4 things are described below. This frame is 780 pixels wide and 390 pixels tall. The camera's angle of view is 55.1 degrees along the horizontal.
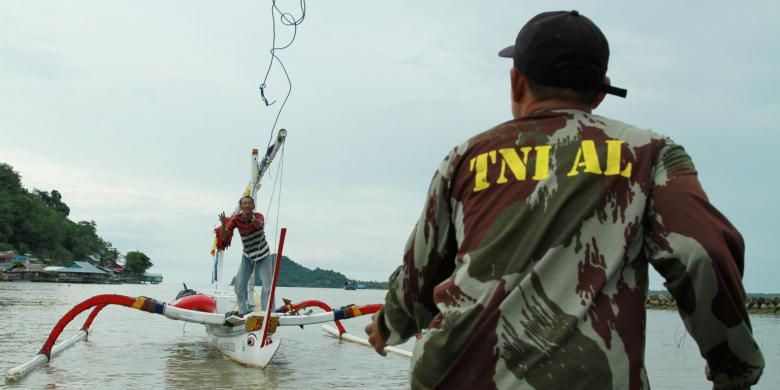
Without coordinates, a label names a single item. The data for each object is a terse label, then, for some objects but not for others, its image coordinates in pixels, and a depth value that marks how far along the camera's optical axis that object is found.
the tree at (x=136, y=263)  165.84
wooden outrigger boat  11.87
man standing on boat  12.77
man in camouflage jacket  1.57
